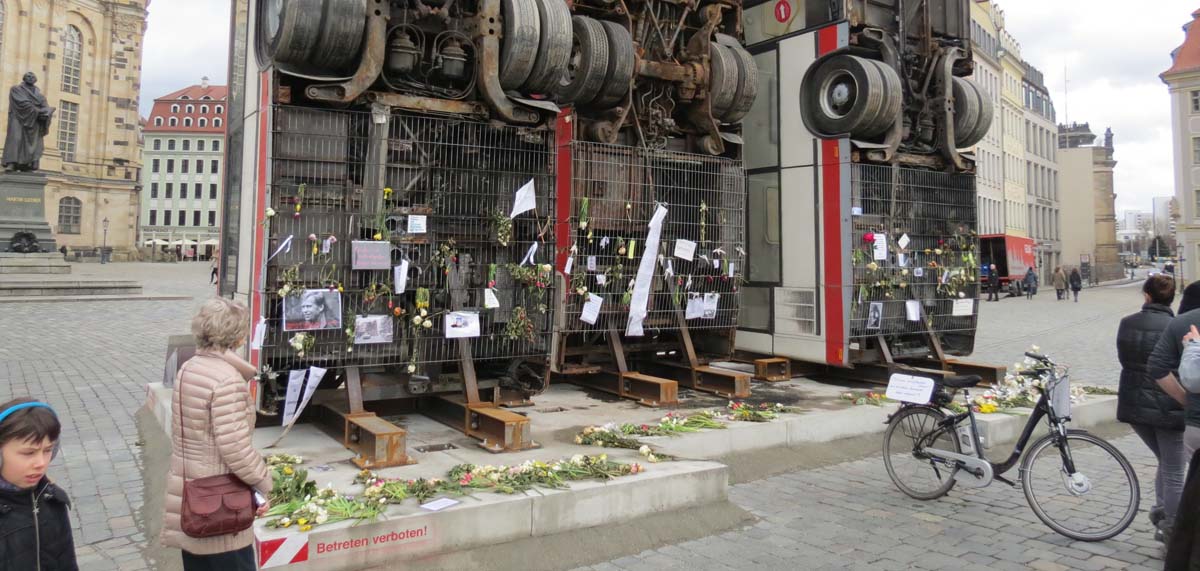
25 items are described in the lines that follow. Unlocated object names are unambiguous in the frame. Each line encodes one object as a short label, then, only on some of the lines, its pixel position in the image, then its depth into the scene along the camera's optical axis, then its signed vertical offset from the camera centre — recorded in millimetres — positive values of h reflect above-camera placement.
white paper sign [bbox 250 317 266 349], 5289 -139
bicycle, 4668 -990
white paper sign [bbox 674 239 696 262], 8055 +725
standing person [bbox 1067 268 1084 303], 33844 +1752
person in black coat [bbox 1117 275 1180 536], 4477 -512
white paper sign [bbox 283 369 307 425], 5477 -581
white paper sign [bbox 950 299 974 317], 9430 +132
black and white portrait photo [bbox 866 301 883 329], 8766 +31
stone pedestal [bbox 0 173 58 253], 26766 +3517
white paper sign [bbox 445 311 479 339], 6039 -88
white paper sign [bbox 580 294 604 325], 7379 +63
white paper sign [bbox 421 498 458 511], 4104 -1068
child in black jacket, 2291 -578
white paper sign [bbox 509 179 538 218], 6344 +980
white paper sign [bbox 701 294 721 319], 8344 +138
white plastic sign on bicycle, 5457 -532
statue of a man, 27078 +6947
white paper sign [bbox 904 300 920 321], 9020 +97
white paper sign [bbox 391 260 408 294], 5781 +295
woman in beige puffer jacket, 2816 -456
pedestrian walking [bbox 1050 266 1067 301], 34219 +1767
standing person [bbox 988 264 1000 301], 34250 +1649
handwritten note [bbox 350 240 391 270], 5629 +446
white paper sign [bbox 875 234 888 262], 8719 +831
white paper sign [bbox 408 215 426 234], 5871 +714
